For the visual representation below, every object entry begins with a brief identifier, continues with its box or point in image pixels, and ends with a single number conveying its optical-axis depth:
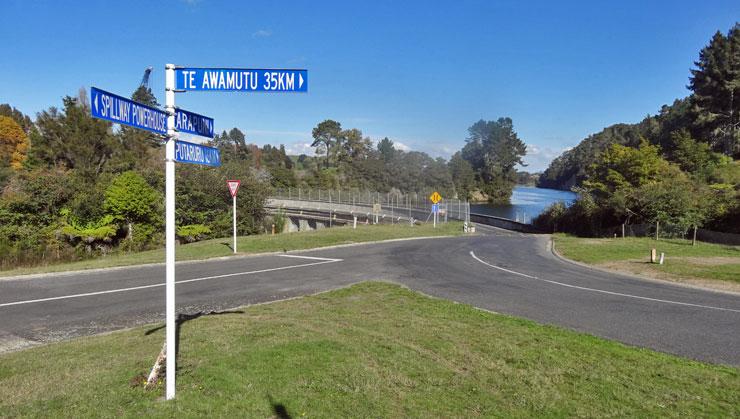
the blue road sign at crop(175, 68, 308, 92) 5.40
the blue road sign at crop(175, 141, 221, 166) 5.44
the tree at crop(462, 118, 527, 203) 137.11
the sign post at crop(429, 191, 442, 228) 41.27
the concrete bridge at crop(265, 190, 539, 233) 51.66
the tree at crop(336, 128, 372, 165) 119.12
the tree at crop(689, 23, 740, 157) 60.16
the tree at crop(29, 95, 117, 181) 45.62
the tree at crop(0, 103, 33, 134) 84.07
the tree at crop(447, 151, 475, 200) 118.03
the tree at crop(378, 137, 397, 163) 121.93
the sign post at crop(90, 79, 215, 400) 4.76
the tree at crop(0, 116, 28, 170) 69.19
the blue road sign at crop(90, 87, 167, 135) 4.54
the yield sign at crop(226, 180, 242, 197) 21.22
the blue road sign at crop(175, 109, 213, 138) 5.56
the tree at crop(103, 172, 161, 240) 29.92
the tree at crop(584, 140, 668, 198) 50.06
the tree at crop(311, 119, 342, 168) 118.81
